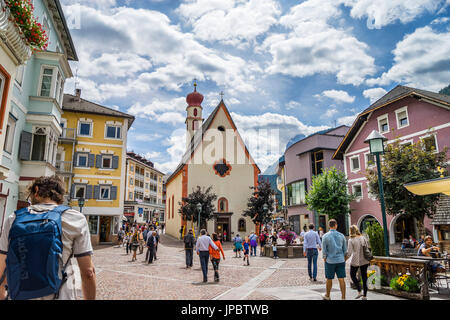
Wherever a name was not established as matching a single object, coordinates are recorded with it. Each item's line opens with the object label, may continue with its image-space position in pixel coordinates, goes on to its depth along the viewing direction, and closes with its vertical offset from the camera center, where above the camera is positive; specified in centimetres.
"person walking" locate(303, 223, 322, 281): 1125 -65
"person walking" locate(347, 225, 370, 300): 788 -77
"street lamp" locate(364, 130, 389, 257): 989 +259
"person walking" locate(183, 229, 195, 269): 1534 -89
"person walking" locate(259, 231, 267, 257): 2290 -93
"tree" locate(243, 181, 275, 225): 3569 +273
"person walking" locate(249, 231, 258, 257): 2151 -87
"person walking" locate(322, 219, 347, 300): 758 -65
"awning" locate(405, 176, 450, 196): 855 +112
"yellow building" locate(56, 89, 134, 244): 2895 +613
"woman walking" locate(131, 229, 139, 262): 1836 -82
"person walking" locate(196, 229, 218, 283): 1144 -71
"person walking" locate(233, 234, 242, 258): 2125 -102
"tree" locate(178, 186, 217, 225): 3353 +232
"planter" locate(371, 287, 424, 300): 781 -168
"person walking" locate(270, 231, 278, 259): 1978 -114
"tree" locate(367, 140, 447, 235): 1959 +316
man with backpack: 228 -18
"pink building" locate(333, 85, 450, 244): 2316 +776
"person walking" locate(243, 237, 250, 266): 1686 -105
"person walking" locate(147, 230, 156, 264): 1709 -82
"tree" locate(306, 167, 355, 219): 2978 +301
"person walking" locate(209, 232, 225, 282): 1152 -111
